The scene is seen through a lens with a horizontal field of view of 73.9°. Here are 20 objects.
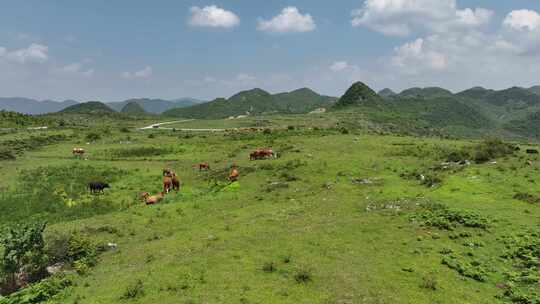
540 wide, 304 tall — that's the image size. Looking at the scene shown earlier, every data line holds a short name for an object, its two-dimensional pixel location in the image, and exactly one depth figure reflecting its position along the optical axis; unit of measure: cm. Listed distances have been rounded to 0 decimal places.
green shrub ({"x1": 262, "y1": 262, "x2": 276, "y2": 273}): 1680
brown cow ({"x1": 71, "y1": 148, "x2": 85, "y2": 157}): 5409
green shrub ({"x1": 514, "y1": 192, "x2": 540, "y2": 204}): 2457
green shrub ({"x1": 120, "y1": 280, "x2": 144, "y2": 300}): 1475
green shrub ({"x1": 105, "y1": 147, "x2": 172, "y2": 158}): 5528
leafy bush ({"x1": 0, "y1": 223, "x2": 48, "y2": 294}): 1764
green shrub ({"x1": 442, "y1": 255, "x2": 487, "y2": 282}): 1611
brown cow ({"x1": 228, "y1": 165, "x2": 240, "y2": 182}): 3541
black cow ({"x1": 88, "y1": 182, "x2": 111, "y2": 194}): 3486
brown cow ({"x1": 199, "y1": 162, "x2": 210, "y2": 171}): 4234
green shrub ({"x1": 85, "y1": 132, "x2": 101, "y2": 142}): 6991
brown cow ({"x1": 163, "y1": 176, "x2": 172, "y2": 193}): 3375
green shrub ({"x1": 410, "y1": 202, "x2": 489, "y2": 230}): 2112
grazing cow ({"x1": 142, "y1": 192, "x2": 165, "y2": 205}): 3019
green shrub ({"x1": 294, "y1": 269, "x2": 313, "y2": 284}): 1557
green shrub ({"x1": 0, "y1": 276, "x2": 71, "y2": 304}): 1505
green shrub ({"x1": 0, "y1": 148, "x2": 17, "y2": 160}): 4944
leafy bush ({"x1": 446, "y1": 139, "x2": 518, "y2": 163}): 3578
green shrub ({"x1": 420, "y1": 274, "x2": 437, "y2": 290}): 1502
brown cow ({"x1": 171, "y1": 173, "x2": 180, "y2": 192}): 3397
